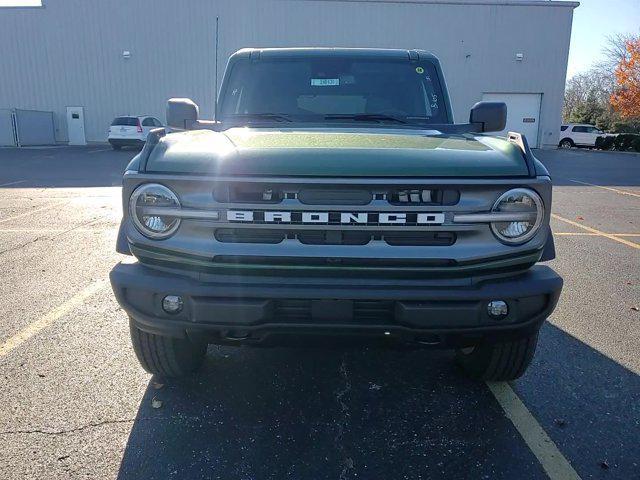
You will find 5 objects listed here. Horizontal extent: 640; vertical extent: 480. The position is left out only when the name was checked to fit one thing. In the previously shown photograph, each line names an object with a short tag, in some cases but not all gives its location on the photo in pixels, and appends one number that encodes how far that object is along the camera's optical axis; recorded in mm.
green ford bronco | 2227
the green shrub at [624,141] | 35222
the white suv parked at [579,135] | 36656
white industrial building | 27312
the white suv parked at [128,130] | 23688
